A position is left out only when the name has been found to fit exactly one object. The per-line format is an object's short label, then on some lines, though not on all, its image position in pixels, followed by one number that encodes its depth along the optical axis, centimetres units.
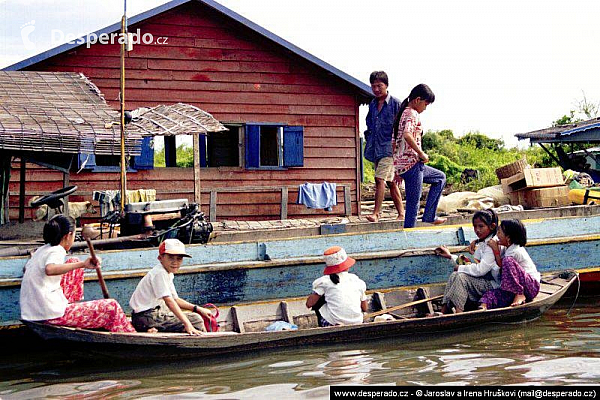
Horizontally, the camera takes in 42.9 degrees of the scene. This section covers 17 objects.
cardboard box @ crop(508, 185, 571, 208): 1178
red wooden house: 1433
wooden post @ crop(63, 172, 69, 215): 1023
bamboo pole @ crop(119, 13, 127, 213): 900
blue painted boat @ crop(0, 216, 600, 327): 812
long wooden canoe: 689
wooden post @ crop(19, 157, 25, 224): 996
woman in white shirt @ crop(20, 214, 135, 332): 680
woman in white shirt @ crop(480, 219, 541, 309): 799
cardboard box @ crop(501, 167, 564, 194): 1177
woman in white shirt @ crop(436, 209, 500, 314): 817
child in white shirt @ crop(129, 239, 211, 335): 699
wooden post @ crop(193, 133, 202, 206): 1307
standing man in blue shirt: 1012
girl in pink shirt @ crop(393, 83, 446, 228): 956
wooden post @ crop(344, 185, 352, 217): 1577
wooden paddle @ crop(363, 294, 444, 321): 826
